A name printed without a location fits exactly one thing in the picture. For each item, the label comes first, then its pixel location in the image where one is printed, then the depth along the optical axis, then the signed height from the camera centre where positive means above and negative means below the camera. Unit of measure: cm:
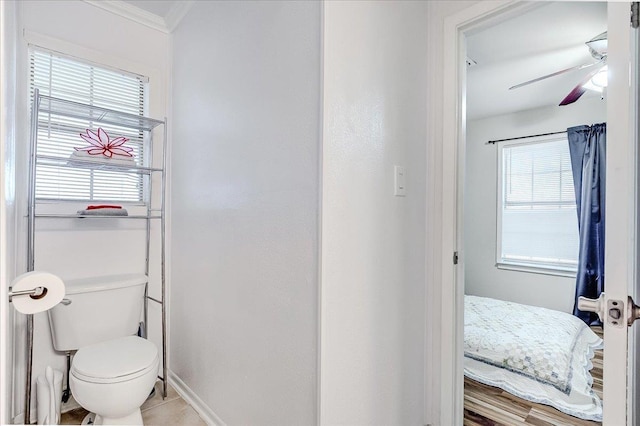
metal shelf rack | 163 +26
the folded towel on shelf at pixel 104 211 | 178 +0
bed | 206 -104
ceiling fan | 198 +94
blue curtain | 339 +4
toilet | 149 -72
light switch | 144 +14
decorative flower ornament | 177 +36
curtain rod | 378 +93
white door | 80 +1
